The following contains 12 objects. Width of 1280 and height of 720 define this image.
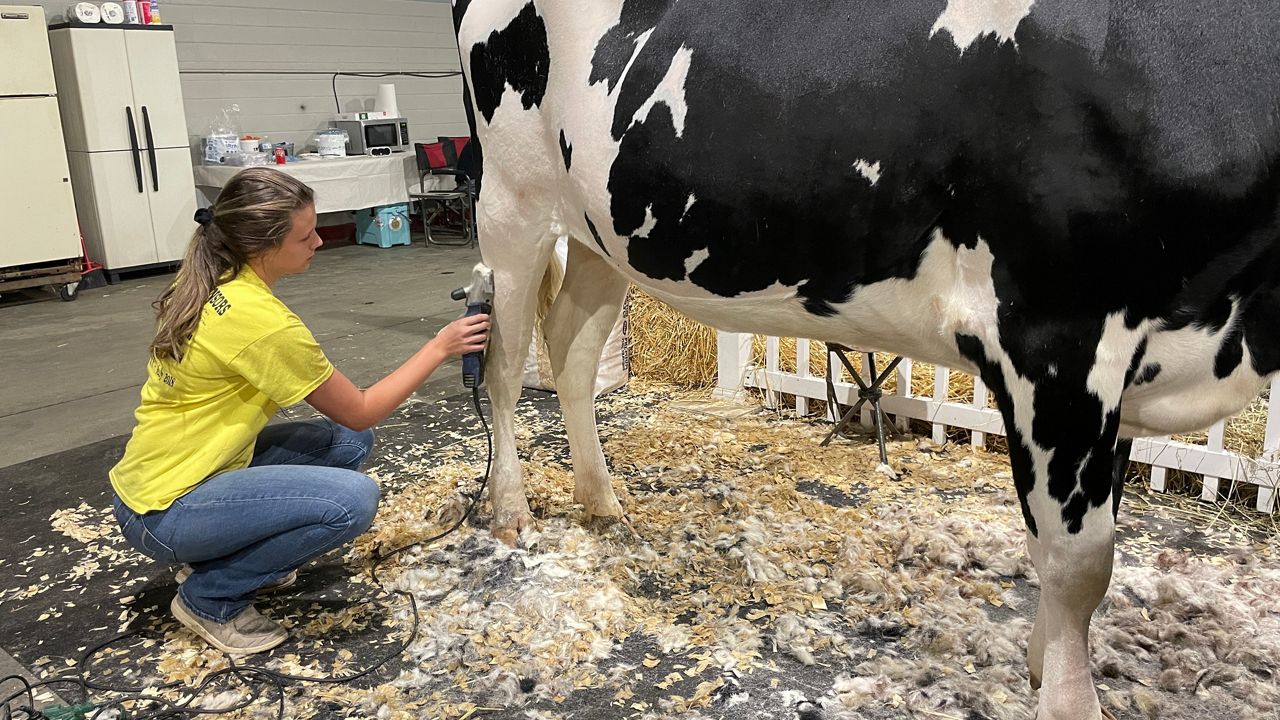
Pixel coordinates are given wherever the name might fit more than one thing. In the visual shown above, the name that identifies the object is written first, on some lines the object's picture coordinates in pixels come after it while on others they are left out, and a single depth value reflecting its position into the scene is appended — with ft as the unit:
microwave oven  33.73
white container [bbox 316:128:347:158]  32.55
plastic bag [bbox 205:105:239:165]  30.32
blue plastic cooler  33.94
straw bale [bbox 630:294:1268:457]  13.71
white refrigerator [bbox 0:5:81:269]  24.66
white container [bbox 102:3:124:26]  26.78
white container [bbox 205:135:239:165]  30.32
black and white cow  5.06
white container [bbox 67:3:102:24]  26.21
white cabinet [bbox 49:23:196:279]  26.48
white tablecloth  30.17
